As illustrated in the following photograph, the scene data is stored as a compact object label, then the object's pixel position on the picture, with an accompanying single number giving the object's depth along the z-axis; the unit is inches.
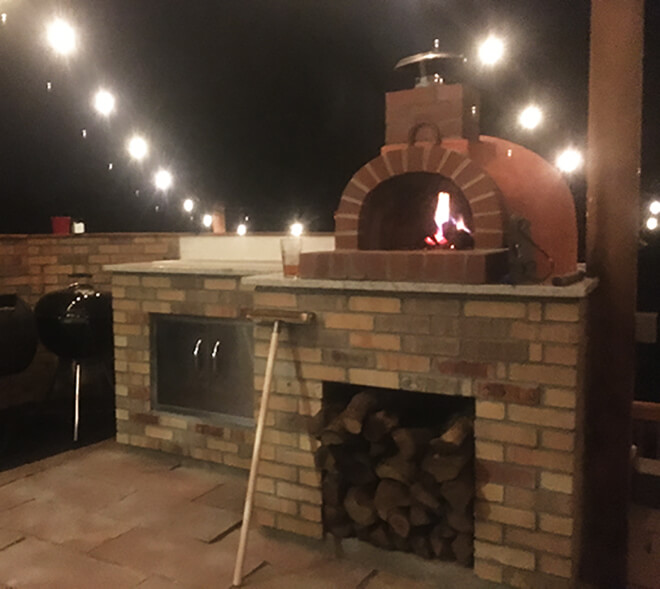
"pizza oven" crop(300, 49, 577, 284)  96.7
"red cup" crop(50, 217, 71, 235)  205.2
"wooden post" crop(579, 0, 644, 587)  96.3
